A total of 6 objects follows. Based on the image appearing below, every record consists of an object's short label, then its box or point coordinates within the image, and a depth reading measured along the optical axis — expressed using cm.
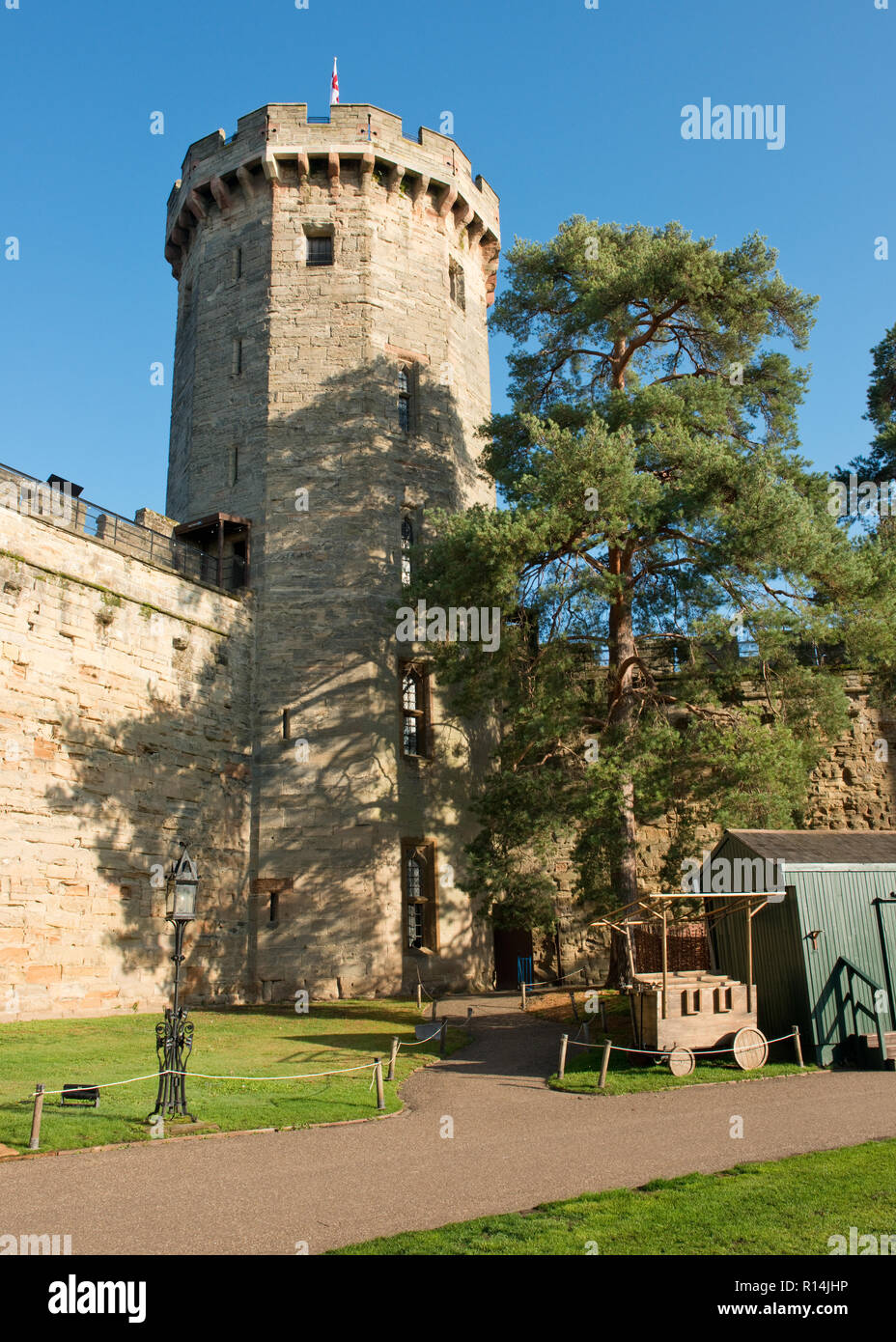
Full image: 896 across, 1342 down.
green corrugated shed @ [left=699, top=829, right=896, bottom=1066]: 1439
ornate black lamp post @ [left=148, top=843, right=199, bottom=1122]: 1062
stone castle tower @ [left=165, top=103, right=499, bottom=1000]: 2234
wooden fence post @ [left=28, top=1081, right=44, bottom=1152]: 907
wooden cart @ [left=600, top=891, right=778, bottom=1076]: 1374
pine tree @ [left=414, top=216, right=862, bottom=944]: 1817
